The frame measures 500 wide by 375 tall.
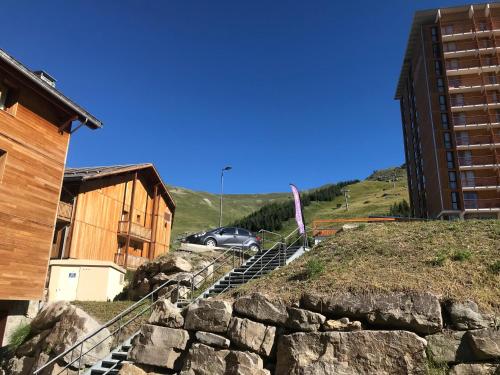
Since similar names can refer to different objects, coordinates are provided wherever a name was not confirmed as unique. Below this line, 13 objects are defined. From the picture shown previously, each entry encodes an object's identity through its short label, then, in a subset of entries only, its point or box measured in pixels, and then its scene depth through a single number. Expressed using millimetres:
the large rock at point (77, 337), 13148
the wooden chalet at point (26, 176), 17578
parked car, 26406
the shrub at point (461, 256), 10656
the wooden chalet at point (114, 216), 28922
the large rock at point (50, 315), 15141
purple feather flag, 19102
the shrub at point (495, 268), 9922
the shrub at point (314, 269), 11379
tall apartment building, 48594
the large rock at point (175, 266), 18656
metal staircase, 11719
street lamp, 46562
